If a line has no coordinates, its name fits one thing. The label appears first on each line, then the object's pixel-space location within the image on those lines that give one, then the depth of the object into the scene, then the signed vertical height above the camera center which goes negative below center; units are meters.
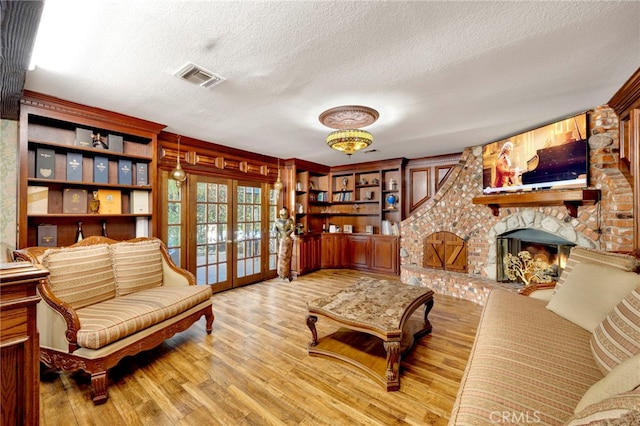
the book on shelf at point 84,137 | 2.67 +0.79
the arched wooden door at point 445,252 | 4.36 -0.69
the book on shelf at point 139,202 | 3.03 +0.13
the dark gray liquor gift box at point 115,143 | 2.86 +0.78
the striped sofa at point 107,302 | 1.77 -0.78
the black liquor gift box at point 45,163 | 2.45 +0.48
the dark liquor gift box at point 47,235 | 2.51 -0.23
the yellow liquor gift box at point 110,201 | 2.84 +0.13
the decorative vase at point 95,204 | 2.77 +0.09
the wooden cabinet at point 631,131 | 1.99 +0.69
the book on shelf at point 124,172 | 2.93 +0.46
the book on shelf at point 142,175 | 3.06 +0.45
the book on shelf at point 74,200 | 2.64 +0.13
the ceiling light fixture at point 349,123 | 2.54 +0.99
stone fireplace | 2.54 -0.10
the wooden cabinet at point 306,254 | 5.05 -0.85
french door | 3.73 -0.27
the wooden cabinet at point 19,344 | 0.99 -0.53
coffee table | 1.86 -0.87
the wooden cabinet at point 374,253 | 5.21 -0.86
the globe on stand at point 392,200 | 5.39 +0.26
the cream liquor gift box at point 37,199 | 2.39 +0.13
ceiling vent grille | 1.87 +1.05
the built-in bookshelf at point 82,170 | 2.38 +0.45
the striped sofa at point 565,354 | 0.82 -0.71
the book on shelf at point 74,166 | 2.59 +0.47
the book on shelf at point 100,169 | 2.77 +0.47
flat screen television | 2.79 +0.67
